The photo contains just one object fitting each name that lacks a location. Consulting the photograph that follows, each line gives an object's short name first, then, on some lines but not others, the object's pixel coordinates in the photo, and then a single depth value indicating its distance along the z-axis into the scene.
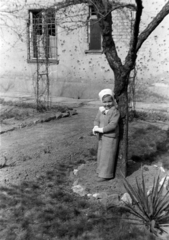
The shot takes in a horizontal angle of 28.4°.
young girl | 4.14
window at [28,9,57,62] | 12.51
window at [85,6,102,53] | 11.77
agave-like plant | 3.23
